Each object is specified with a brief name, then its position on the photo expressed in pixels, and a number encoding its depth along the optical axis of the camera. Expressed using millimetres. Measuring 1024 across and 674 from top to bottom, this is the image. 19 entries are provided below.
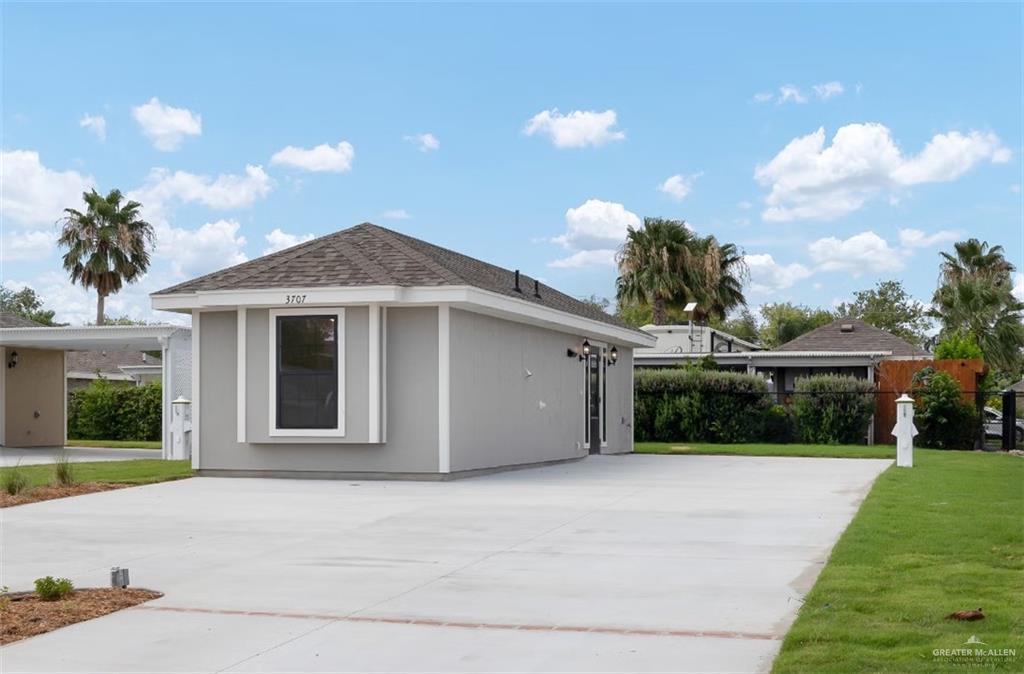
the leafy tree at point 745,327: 73900
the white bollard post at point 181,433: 21906
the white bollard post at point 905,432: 18312
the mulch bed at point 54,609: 6348
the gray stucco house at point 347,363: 15828
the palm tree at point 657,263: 39094
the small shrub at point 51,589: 7031
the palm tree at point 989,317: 34844
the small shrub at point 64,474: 14164
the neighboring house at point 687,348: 33875
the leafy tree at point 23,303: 73500
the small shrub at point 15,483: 13398
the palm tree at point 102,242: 41500
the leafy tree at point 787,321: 68000
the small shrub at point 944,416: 26097
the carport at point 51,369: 22812
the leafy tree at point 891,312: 69500
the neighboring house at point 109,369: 41750
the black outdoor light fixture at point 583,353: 21838
